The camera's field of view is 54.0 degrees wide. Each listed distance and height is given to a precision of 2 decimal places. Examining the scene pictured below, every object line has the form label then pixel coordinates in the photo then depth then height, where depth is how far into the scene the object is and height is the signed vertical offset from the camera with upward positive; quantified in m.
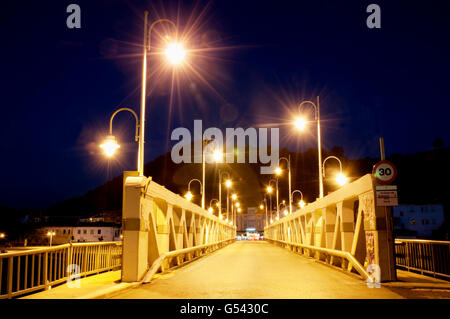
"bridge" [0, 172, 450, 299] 10.28 -1.21
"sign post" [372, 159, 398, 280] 11.65 +0.87
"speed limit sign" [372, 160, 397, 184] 11.68 +1.38
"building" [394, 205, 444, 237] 95.79 +1.24
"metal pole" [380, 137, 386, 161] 12.89 +2.19
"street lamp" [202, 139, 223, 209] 33.91 +5.68
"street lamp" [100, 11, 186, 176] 13.94 +3.26
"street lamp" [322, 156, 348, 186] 26.32 +2.70
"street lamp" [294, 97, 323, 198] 24.30 +5.80
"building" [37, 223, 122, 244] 116.06 -1.84
